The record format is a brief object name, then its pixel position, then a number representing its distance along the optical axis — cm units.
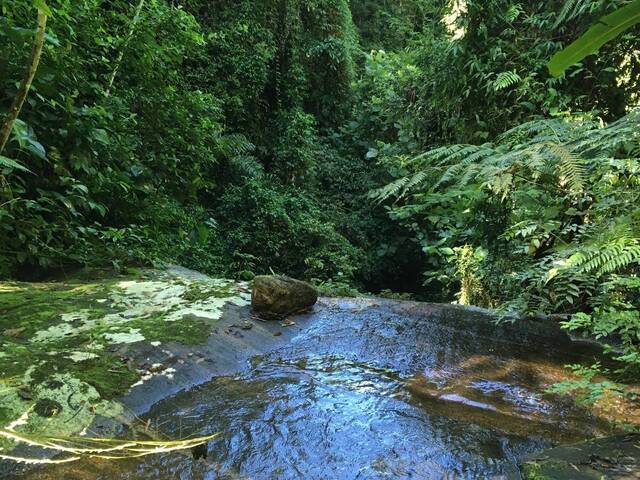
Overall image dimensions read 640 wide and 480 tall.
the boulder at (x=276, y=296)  361
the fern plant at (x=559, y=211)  250
